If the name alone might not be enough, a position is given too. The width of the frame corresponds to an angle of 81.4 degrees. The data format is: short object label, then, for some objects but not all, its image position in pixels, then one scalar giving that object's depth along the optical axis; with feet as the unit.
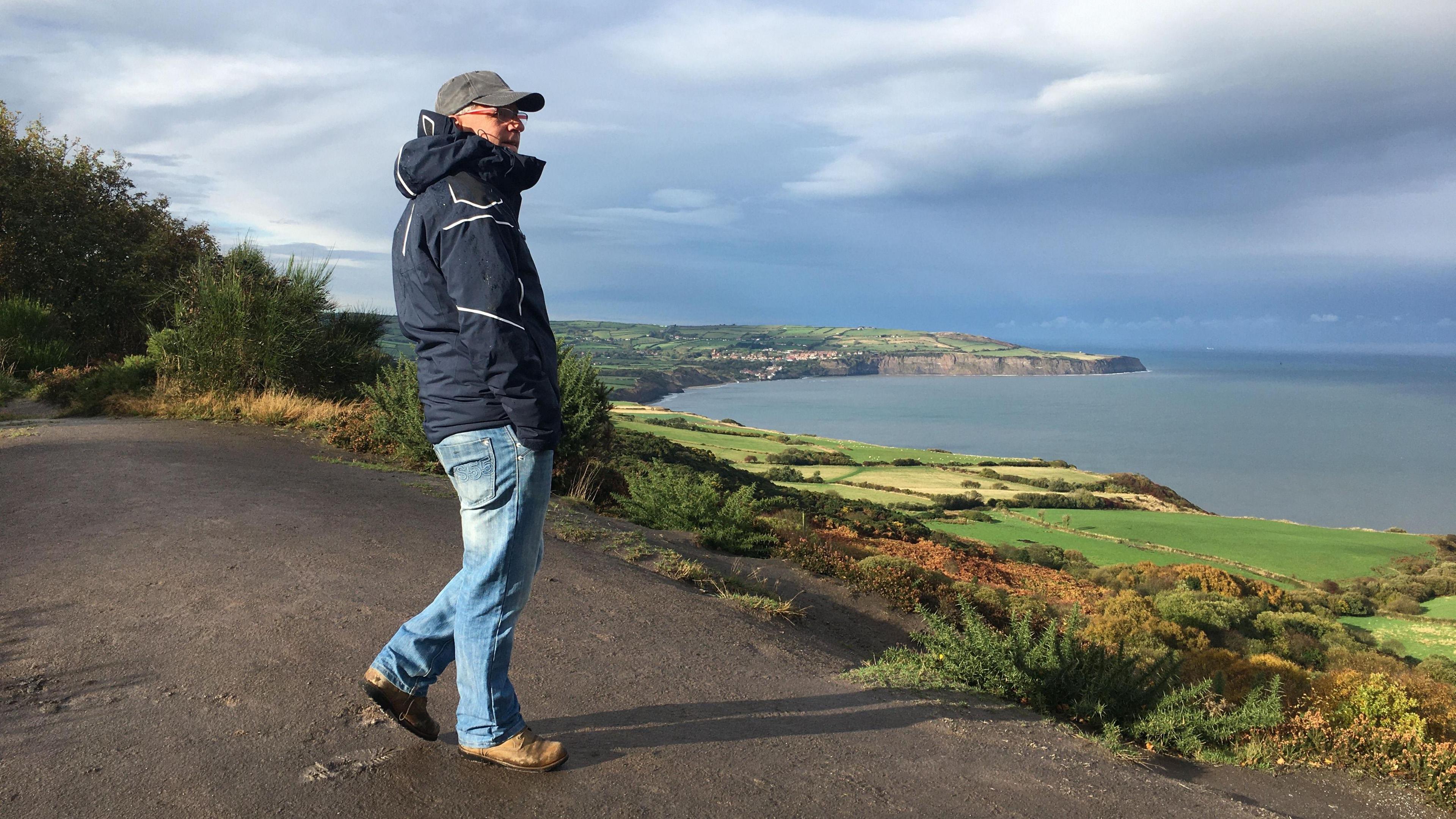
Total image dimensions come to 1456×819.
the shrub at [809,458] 167.94
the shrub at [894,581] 26.53
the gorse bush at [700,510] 29.96
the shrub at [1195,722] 14.88
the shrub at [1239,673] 21.17
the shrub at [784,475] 138.08
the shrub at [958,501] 127.03
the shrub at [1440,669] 41.86
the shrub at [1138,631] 33.83
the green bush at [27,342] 53.83
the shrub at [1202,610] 48.60
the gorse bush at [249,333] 42.75
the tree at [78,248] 69.00
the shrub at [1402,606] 80.12
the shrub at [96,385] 43.96
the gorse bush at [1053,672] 16.12
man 9.18
